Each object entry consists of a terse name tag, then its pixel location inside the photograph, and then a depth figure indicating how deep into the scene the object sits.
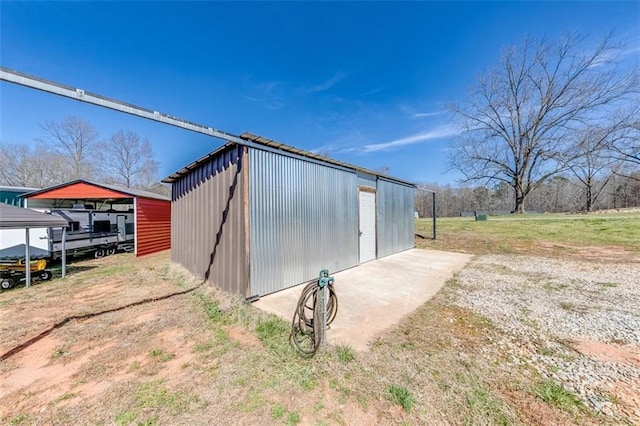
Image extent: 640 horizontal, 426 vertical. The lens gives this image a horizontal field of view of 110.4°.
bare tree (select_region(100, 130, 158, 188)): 22.19
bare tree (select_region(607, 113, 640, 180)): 17.44
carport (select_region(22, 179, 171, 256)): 9.48
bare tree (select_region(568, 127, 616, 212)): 18.34
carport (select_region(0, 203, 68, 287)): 4.67
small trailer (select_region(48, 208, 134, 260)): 7.93
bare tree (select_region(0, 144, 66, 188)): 19.95
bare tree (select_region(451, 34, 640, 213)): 17.11
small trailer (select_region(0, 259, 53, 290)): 5.22
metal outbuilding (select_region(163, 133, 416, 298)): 4.19
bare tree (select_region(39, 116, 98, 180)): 19.36
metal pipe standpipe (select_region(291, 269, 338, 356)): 2.67
